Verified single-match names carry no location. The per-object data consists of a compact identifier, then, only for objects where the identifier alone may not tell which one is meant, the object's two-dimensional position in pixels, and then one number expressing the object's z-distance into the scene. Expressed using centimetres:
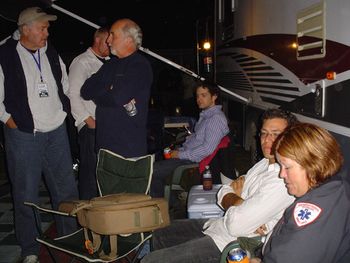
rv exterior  233
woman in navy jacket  147
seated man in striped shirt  367
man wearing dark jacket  289
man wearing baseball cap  286
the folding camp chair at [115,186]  247
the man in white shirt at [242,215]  206
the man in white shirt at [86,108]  341
